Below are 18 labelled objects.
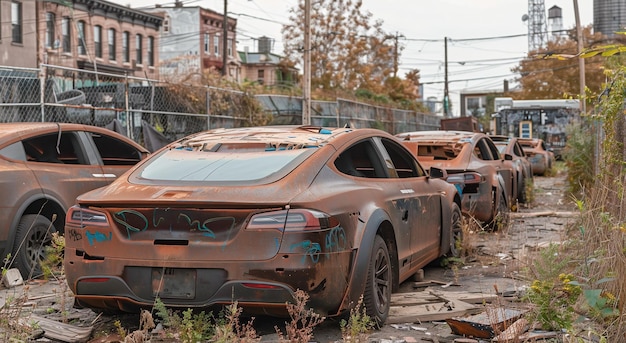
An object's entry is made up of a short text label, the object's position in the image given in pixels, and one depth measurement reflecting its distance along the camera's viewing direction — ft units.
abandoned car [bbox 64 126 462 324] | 16.24
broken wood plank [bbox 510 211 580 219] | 44.68
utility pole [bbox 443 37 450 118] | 219.00
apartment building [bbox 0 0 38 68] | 115.65
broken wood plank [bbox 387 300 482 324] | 19.57
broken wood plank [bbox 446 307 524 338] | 16.96
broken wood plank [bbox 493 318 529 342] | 16.08
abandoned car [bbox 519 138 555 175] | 87.66
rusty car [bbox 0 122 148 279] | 24.80
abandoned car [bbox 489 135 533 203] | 50.42
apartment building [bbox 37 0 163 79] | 126.52
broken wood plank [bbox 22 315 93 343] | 17.26
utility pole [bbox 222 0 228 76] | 143.64
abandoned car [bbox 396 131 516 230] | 35.65
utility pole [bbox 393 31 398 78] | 184.03
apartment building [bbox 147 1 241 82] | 196.75
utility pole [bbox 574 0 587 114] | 108.47
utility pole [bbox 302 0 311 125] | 84.58
